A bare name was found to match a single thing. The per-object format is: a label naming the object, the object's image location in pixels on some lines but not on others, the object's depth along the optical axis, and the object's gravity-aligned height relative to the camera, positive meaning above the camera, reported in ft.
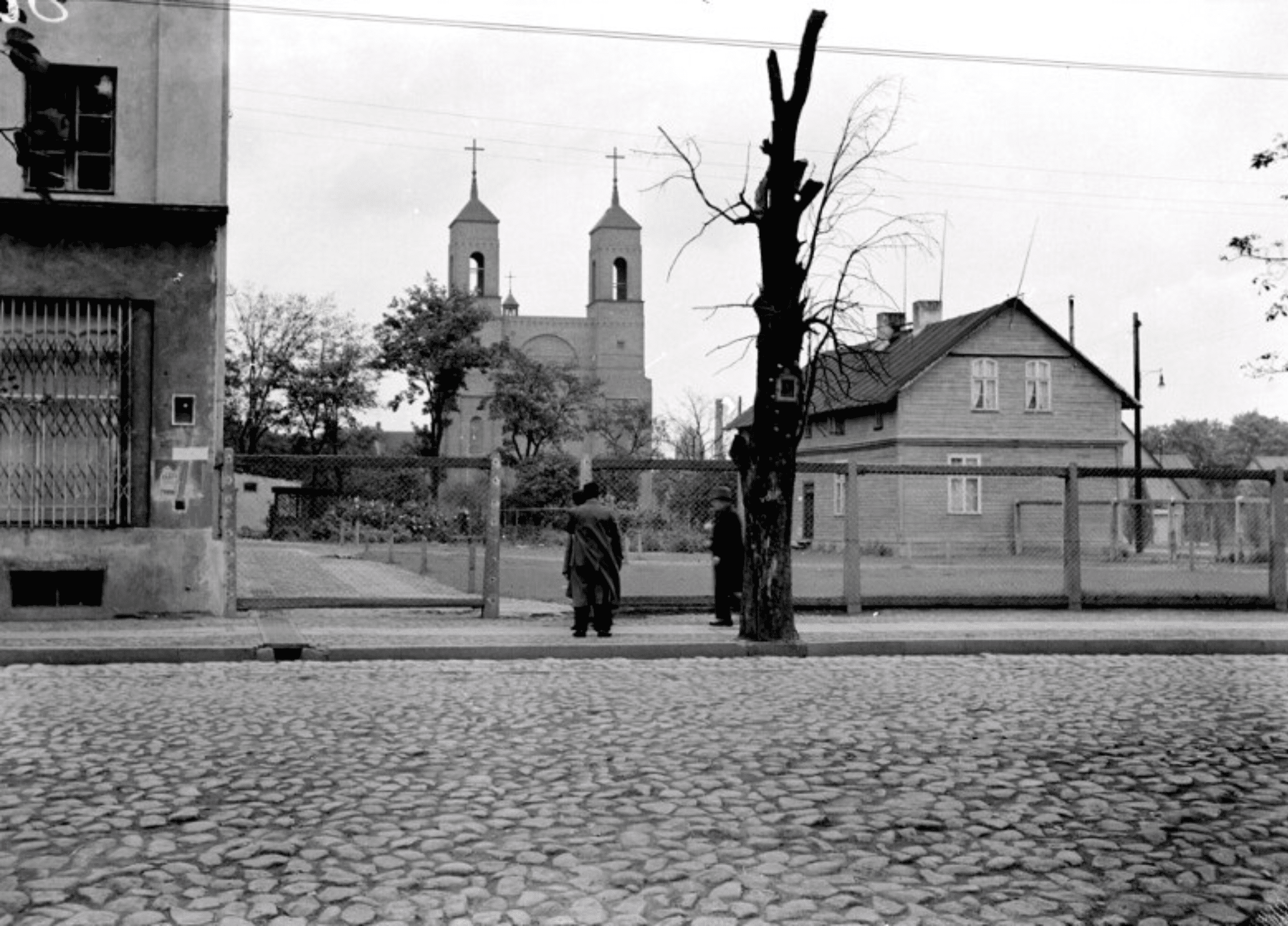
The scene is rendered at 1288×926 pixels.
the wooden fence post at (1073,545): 60.13 -1.23
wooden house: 147.95 +11.95
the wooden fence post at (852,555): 56.59 -1.64
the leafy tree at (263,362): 213.87 +24.23
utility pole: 138.88 +16.40
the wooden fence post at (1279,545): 62.23 -1.26
